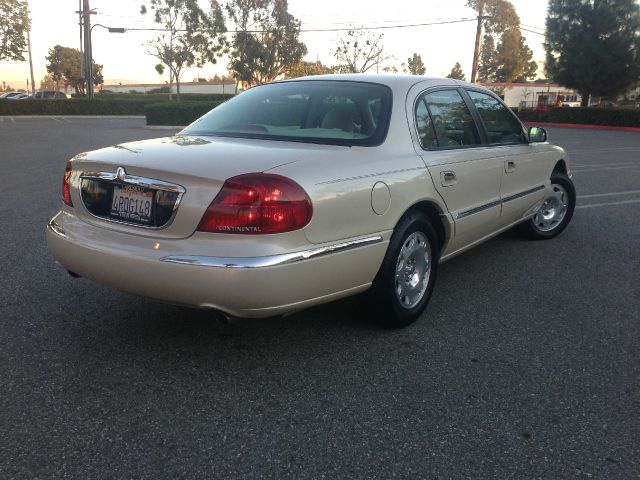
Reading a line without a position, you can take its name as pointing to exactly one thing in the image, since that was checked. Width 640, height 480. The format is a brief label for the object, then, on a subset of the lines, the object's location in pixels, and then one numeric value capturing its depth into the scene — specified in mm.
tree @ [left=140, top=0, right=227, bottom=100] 39094
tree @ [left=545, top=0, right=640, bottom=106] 32906
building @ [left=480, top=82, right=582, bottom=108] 59612
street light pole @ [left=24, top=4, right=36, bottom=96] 42375
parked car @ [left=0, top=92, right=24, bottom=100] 57794
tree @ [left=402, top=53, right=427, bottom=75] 77275
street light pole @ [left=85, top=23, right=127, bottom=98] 32062
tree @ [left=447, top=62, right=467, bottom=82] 88125
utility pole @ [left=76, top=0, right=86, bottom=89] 39600
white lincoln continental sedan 2639
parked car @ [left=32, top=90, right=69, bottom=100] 54288
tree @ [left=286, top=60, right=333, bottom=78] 46462
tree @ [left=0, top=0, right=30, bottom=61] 41312
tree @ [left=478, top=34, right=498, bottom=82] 46531
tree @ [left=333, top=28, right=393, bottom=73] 45812
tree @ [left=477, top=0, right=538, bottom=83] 42094
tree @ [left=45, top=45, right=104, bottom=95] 84500
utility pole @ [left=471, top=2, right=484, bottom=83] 34284
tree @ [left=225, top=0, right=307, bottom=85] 40062
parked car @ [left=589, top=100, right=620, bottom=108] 48219
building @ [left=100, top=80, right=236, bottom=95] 82125
